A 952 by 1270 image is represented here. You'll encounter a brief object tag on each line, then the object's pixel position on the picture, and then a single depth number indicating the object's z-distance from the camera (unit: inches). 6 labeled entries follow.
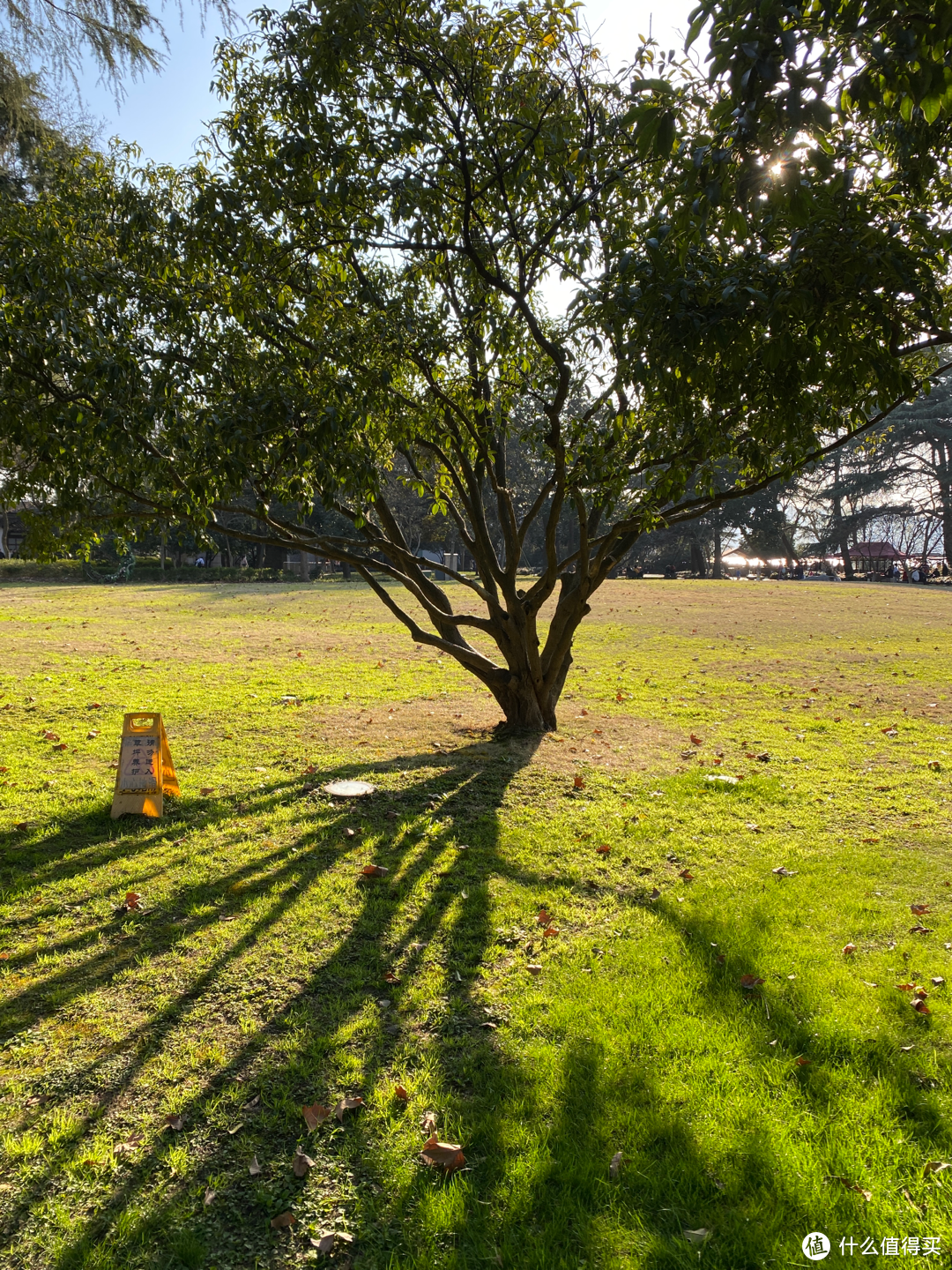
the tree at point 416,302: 138.9
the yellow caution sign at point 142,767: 223.9
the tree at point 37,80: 289.6
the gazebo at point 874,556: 2052.2
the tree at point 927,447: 1683.1
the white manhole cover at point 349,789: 246.1
